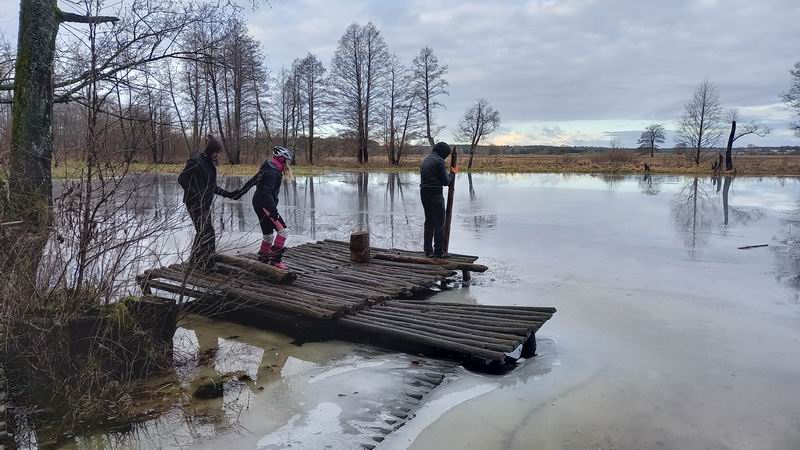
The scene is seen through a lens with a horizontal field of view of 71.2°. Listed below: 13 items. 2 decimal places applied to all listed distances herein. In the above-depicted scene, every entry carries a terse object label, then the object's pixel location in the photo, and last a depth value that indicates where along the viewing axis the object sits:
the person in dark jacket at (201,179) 6.80
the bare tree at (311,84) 48.25
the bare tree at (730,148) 42.31
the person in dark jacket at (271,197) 7.44
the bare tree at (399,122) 50.59
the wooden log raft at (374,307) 5.55
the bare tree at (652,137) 72.81
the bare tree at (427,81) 50.72
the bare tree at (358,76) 47.72
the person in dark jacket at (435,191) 9.12
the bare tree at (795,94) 36.51
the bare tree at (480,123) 55.62
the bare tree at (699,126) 50.19
